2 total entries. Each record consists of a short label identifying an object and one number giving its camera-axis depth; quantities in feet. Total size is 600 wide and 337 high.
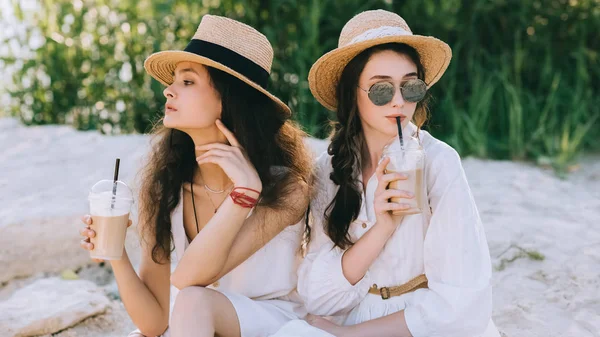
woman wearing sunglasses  8.73
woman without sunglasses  9.29
